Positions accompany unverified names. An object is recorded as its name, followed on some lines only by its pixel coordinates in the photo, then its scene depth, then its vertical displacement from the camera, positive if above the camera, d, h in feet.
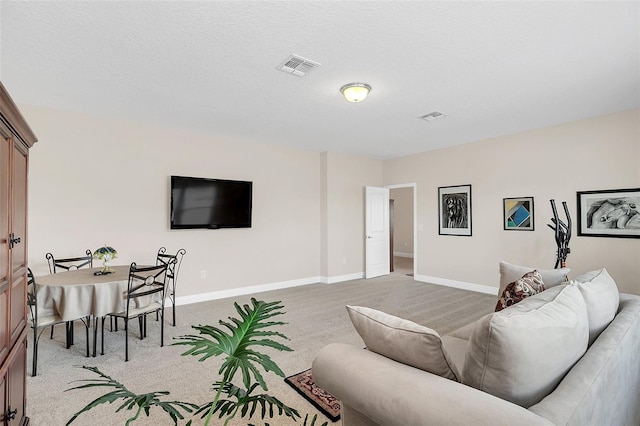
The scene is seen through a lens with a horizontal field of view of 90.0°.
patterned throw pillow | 6.91 -1.61
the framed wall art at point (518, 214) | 16.40 +0.13
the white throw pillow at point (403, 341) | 4.14 -1.72
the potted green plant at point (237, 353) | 2.97 -1.38
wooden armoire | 4.58 -0.67
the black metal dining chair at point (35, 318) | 8.83 -2.94
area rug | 7.05 -4.28
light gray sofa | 3.36 -2.02
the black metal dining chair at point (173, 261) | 12.74 -1.97
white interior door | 22.82 -1.08
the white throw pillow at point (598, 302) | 5.54 -1.58
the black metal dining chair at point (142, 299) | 9.87 -2.74
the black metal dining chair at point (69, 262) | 12.37 -1.79
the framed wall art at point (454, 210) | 19.10 +0.42
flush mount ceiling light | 10.57 +4.23
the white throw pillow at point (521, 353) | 3.69 -1.66
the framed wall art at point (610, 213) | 13.33 +0.13
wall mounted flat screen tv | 15.67 +0.77
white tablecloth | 9.44 -2.35
